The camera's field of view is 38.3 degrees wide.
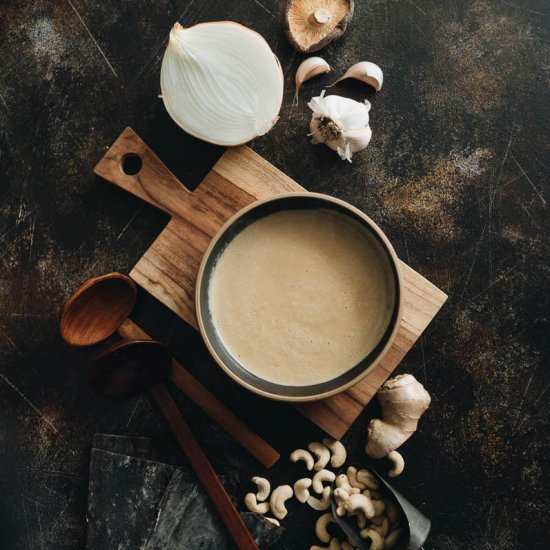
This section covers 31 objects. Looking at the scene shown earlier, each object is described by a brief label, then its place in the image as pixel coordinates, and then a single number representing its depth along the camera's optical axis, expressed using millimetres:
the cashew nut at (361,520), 618
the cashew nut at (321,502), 627
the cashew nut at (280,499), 625
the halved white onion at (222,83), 604
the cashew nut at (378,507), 617
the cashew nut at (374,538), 606
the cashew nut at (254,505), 628
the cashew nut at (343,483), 620
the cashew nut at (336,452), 623
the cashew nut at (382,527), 614
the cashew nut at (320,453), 624
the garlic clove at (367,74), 636
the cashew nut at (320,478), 626
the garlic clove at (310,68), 637
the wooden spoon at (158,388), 604
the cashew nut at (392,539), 610
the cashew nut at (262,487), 627
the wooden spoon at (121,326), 622
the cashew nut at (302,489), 625
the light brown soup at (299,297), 588
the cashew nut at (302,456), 624
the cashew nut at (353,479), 625
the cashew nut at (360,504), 607
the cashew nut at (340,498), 613
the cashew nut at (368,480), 623
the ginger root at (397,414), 609
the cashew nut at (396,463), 625
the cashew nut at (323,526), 625
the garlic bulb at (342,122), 625
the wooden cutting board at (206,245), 601
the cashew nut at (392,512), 617
